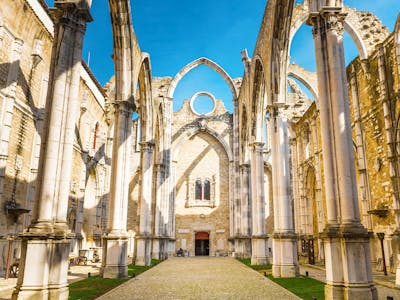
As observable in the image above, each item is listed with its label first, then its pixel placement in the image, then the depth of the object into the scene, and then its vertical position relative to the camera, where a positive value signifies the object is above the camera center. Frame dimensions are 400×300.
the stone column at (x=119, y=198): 10.47 +0.98
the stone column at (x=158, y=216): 19.56 +0.74
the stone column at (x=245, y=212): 20.39 +1.07
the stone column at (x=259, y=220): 14.87 +0.40
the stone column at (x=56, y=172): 6.05 +1.10
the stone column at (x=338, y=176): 6.13 +1.06
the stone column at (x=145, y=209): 15.30 +0.92
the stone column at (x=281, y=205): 10.65 +0.82
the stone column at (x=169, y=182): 22.98 +3.29
